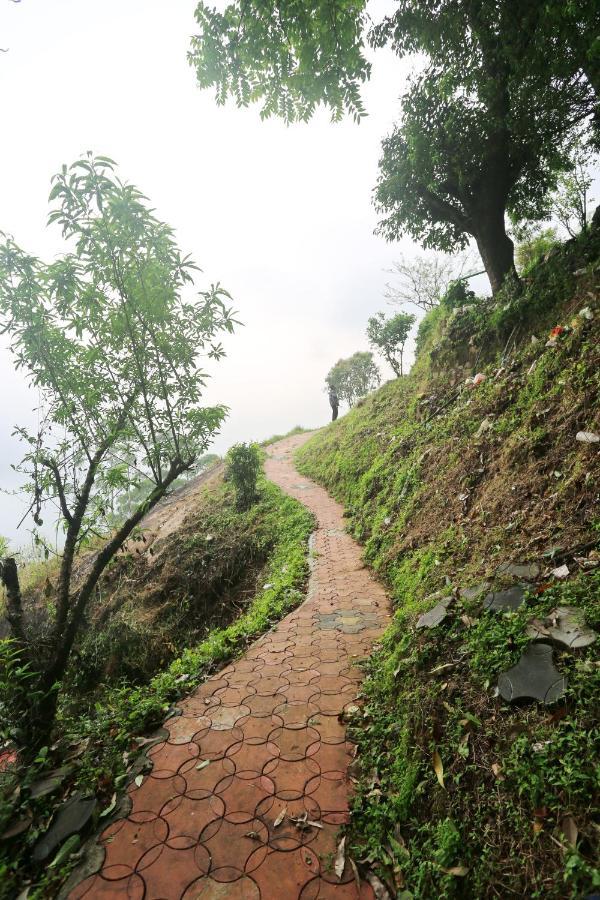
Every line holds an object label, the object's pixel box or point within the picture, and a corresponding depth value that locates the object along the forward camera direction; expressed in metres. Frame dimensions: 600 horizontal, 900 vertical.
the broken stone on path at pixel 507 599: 2.96
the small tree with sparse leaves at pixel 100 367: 3.31
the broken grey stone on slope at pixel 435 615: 3.33
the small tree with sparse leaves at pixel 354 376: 36.56
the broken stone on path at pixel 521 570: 3.20
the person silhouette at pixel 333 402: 28.19
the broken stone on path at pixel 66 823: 2.33
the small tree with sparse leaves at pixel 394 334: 20.47
